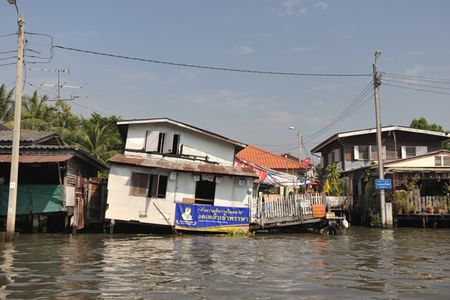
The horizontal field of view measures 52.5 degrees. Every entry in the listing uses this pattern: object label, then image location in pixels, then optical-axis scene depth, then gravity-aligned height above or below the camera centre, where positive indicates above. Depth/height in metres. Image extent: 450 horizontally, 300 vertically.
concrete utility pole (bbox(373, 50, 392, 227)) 26.48 +4.33
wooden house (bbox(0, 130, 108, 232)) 20.88 +0.92
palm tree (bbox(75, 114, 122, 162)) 36.00 +5.39
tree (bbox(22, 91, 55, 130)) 36.97 +8.18
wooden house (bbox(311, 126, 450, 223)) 31.99 +4.77
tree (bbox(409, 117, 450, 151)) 45.00 +8.47
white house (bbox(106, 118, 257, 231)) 21.94 +1.15
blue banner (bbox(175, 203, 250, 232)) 22.12 -0.44
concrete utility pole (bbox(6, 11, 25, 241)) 16.59 +2.43
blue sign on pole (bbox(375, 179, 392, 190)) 26.15 +1.51
